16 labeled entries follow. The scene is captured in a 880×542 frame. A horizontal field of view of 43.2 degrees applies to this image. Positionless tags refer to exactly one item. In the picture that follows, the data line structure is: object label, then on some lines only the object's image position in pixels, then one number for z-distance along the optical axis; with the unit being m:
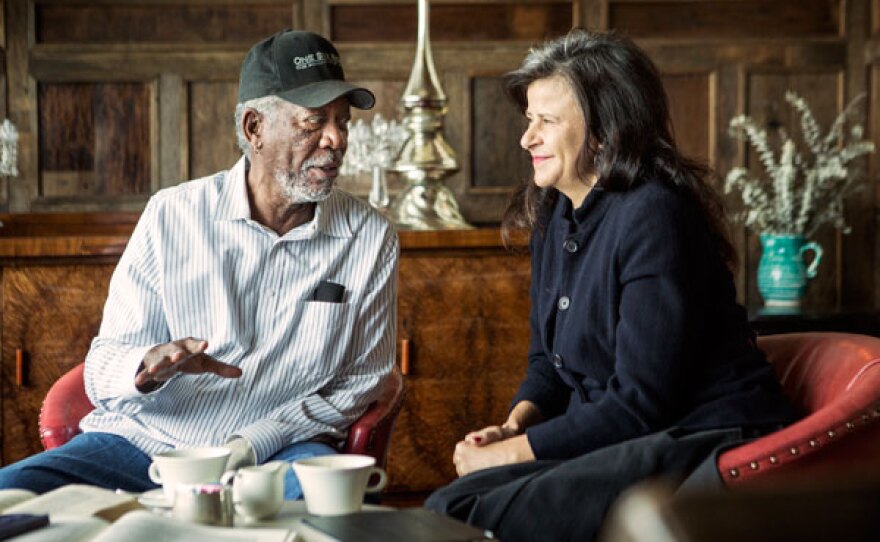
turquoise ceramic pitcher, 3.93
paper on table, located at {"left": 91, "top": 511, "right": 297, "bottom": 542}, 1.26
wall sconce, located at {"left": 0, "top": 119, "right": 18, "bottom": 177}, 3.95
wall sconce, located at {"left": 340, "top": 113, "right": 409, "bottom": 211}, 3.94
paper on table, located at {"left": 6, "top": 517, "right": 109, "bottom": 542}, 1.28
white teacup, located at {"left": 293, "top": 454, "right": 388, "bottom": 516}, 1.44
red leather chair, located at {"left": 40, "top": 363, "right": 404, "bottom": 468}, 2.08
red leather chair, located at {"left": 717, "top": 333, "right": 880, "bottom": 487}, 1.62
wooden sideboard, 3.17
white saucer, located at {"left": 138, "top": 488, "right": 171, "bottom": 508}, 1.50
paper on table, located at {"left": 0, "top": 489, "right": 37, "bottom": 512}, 1.47
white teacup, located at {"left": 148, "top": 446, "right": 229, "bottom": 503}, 1.49
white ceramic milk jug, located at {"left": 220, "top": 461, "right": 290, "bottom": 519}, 1.43
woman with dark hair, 1.69
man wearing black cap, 2.08
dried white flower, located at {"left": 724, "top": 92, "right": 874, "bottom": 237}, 4.17
